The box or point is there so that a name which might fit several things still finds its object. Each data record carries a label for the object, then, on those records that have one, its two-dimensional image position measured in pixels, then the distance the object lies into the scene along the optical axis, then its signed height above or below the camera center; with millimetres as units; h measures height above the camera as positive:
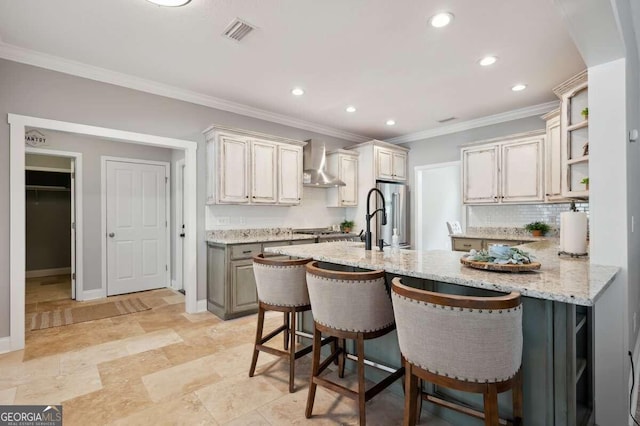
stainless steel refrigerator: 5379 +9
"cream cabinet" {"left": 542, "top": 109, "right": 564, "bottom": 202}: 3332 +707
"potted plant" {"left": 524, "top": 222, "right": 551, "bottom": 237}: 4293 -222
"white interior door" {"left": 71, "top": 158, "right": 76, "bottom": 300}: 4531 -172
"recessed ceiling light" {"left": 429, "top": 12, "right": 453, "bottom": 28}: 2359 +1481
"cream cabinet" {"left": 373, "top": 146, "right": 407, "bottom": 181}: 5410 +874
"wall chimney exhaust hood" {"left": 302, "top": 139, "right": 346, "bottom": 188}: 4930 +721
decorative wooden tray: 1581 -278
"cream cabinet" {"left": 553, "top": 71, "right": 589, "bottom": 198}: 2492 +622
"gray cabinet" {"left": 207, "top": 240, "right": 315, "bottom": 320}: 3709 -806
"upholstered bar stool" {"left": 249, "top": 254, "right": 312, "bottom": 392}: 2176 -529
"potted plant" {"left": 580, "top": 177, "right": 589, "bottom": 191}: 2506 +236
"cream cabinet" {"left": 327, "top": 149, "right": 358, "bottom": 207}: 5340 +644
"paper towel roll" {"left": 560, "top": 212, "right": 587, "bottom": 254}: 2262 -147
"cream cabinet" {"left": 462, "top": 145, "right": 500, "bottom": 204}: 4574 +567
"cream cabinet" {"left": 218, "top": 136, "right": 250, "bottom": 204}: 3906 +543
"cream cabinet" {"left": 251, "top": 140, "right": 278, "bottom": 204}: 4207 +566
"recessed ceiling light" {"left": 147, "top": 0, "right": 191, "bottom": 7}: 2168 +1468
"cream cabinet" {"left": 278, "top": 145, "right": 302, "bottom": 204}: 4500 +570
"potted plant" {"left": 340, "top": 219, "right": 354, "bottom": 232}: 5645 -238
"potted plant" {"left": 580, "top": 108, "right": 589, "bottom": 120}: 2441 +770
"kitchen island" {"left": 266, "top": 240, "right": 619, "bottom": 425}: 1345 -535
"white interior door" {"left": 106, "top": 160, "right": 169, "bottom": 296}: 4809 -205
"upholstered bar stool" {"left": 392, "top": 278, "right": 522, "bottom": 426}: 1169 -504
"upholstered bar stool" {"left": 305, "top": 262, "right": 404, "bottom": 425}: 1702 -540
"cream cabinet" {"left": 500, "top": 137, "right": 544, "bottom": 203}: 4184 +565
